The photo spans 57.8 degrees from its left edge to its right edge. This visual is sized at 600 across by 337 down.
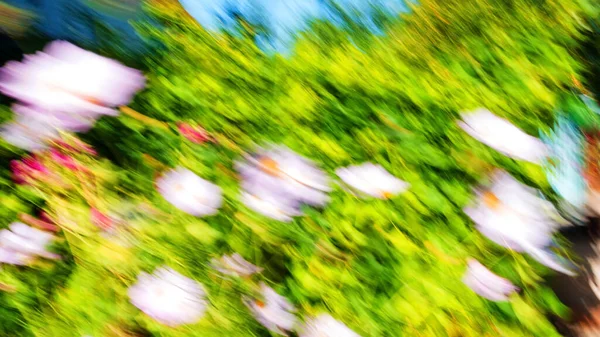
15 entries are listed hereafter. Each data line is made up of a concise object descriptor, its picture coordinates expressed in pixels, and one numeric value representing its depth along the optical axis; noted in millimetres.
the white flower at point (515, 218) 765
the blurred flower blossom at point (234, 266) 821
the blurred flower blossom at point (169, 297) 719
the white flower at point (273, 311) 791
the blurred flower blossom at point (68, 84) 730
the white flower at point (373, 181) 850
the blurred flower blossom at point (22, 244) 821
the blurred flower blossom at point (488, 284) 784
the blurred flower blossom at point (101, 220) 830
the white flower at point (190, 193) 808
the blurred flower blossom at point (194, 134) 948
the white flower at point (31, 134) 838
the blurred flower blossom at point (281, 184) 794
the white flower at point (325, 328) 772
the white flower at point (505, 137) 847
